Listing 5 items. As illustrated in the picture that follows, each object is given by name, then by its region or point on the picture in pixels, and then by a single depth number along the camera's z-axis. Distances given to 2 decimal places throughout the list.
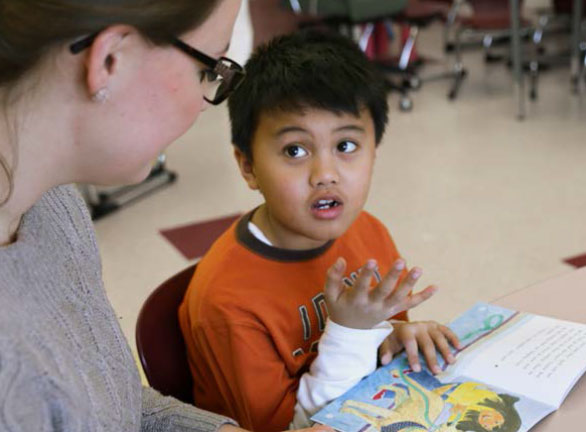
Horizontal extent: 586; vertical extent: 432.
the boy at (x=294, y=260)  0.97
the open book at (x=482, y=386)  0.78
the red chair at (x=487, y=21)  4.43
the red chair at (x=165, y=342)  1.04
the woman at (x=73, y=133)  0.61
